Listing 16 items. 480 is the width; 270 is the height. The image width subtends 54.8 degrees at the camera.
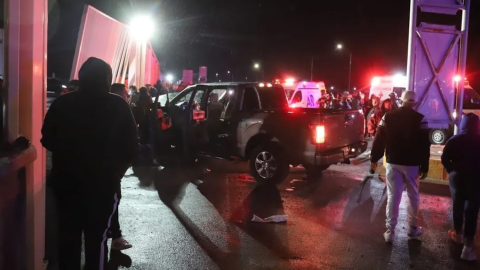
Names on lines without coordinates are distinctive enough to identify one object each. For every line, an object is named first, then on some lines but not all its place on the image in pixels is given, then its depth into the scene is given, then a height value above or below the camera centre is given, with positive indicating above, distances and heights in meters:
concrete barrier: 9.09 -1.28
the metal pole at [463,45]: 9.35 +1.29
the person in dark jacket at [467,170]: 4.97 -0.66
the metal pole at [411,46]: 9.05 +1.21
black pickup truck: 8.12 -0.47
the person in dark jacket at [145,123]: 10.12 -0.52
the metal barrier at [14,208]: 2.69 -0.71
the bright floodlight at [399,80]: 21.70 +1.30
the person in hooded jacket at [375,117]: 9.51 -0.22
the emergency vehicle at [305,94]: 21.34 +0.49
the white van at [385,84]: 21.78 +1.10
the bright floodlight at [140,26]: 16.02 +2.57
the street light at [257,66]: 75.38 +6.10
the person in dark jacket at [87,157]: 3.19 -0.41
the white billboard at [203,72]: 28.33 +1.86
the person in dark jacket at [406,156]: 5.31 -0.56
